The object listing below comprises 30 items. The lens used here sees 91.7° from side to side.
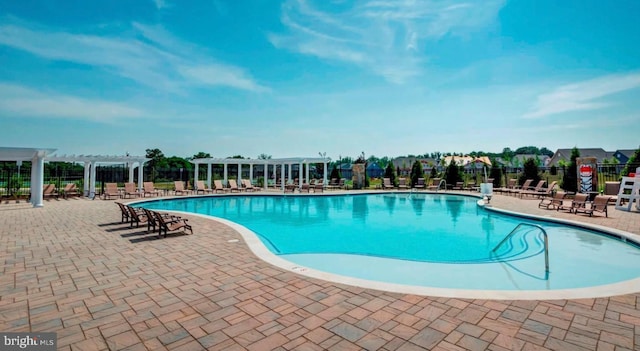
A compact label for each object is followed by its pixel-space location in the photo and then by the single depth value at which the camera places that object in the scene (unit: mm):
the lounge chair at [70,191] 16478
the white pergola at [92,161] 16484
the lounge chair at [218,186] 20125
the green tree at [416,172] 24562
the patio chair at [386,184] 22422
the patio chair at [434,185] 21697
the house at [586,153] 62844
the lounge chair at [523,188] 17794
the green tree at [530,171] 19766
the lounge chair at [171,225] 7020
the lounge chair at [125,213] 8648
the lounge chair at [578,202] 11042
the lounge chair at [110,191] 16250
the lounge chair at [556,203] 12069
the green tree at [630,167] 17361
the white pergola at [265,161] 20338
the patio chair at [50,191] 15672
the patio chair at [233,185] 20359
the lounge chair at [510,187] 18847
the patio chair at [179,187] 18297
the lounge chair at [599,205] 10131
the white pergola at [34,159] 12000
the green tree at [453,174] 23141
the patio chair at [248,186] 20803
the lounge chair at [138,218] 7955
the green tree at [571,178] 17328
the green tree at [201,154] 44391
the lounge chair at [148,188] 17145
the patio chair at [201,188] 18997
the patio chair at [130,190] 17097
